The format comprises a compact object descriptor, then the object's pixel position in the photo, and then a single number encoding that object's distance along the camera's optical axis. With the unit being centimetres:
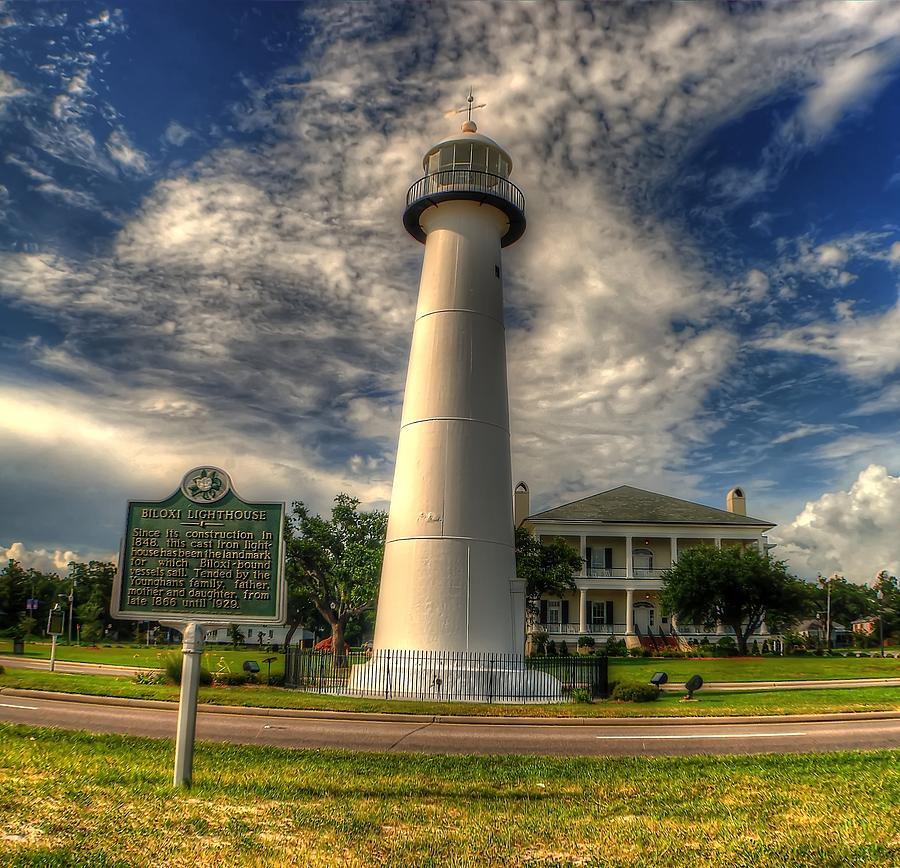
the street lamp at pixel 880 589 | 7678
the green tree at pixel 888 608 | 8419
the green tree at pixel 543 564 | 4506
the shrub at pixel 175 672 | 2308
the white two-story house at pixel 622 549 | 5684
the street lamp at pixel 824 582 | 8836
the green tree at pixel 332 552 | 4169
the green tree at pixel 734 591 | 4559
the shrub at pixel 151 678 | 2358
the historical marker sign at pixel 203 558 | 1017
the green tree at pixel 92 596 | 6706
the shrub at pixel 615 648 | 4916
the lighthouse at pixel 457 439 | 2284
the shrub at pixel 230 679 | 2344
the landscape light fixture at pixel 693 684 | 2306
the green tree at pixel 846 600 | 9619
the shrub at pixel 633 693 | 2234
